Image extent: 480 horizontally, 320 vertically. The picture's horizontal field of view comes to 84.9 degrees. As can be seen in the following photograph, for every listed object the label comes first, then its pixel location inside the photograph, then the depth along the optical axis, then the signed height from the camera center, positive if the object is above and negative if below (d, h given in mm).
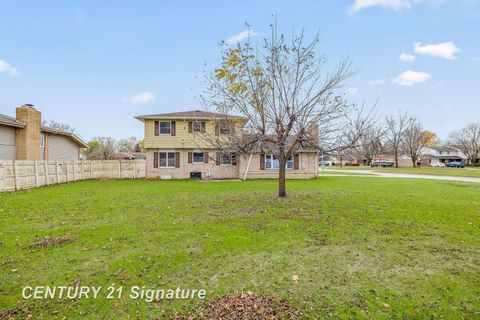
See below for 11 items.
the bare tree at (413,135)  48750 +4742
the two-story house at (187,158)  21703 +258
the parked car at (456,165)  52881 -1176
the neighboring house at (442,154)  68750 +1286
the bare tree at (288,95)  10086 +2620
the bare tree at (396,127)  48062 +6106
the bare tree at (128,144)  66188 +4643
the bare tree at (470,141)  59094 +4284
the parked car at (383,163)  61781 -736
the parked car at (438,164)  66812 -1167
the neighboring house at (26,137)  17203 +1883
